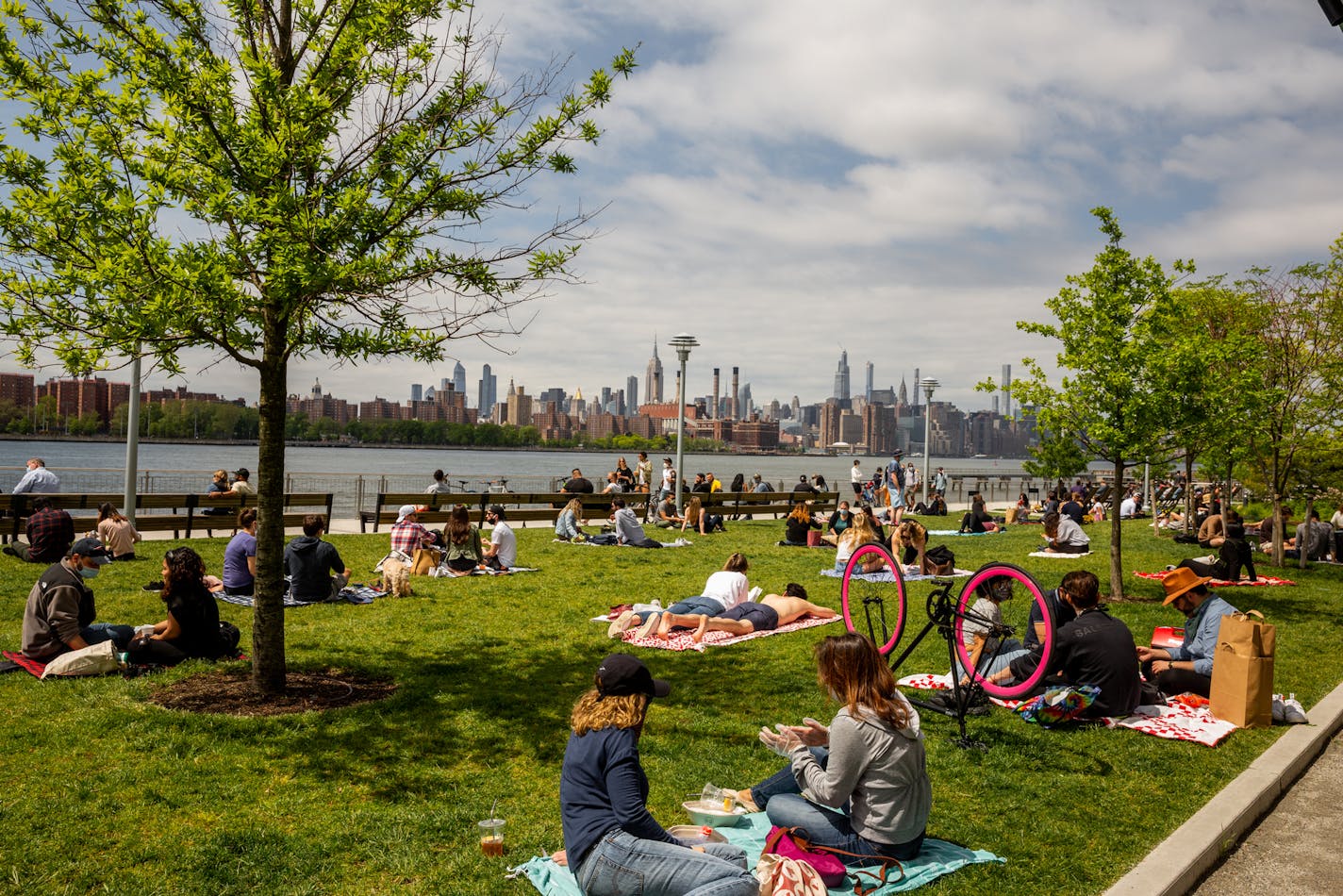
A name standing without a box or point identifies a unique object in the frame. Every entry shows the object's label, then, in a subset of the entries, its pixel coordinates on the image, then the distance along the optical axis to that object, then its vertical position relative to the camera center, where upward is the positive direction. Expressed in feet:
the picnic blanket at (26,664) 24.88 -6.61
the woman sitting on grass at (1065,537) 59.00 -5.70
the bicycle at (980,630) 21.18 -4.68
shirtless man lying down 34.06 -6.78
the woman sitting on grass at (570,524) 62.23 -5.86
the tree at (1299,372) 56.24 +5.35
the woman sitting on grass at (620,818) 12.70 -5.52
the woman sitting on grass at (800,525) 65.26 -5.87
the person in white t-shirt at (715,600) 33.73 -6.24
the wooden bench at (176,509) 52.70 -4.88
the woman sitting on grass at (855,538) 47.55 -4.87
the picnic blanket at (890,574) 43.87 -6.71
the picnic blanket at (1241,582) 49.39 -7.12
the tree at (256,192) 20.01 +5.82
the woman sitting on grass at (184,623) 26.25 -5.85
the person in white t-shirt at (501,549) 48.11 -5.95
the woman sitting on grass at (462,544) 46.91 -5.68
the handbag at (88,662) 24.64 -6.46
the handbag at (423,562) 46.03 -6.45
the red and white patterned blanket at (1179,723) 23.41 -7.34
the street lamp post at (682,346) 88.89 +9.61
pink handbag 14.70 -6.77
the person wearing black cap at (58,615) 25.30 -5.29
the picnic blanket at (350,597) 37.22 -6.94
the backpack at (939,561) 49.03 -6.25
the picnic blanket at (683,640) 32.70 -7.35
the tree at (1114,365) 42.34 +4.17
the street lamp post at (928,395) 122.31 +7.63
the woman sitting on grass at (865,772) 14.76 -5.42
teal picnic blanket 14.55 -7.24
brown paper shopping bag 24.52 -5.98
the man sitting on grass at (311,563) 37.24 -5.38
